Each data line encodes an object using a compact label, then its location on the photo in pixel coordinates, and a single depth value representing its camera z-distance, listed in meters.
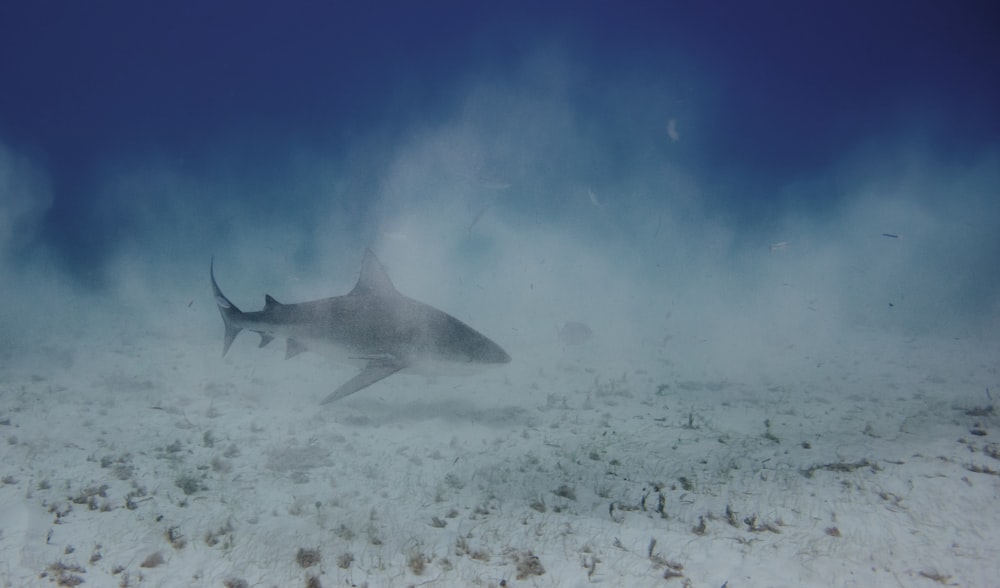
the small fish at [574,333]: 14.84
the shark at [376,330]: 6.66
